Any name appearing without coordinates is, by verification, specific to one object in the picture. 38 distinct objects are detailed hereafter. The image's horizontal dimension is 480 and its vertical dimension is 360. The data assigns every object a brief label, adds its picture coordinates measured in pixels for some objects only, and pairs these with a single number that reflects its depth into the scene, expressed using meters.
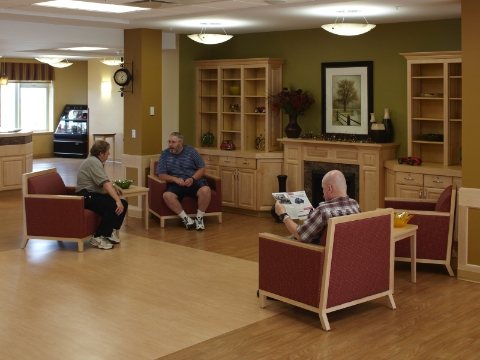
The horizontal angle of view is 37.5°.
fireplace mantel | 8.58
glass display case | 17.34
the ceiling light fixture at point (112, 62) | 14.46
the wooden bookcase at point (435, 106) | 7.94
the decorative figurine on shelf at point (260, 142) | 10.05
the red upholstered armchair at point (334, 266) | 4.96
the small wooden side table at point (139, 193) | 8.18
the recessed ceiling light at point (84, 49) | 12.28
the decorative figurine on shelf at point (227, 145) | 10.04
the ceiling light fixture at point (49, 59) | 14.37
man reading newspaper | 5.11
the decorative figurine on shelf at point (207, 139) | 10.39
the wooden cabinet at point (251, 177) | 9.65
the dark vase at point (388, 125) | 8.74
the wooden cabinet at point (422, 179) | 7.73
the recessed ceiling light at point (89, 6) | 7.07
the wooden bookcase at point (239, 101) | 9.83
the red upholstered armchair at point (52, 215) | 7.28
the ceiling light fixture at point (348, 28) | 7.58
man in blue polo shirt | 8.62
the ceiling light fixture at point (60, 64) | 14.83
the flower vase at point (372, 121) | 8.85
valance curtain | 16.66
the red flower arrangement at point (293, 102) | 9.48
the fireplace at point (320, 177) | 8.89
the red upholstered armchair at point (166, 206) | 8.73
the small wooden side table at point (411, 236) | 5.86
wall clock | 9.43
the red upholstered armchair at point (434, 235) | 6.42
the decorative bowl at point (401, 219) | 6.07
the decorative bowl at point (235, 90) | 10.17
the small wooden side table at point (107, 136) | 15.93
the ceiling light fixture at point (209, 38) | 8.71
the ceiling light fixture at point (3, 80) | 15.16
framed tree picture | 9.10
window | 17.27
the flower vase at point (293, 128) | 9.55
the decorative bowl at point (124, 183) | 8.36
